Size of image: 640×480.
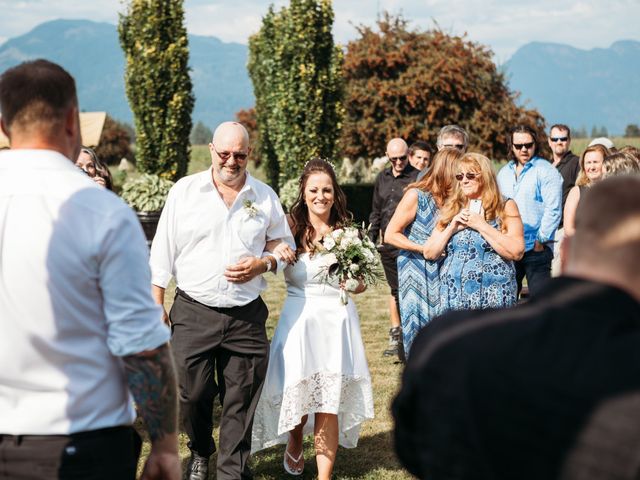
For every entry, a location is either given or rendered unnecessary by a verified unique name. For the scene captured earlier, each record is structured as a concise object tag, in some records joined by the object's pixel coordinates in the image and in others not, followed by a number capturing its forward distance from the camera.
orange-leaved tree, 35.31
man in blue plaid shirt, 8.45
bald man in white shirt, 5.75
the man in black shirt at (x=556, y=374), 1.66
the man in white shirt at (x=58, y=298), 2.67
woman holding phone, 6.01
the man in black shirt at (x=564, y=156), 11.08
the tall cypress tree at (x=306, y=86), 23.58
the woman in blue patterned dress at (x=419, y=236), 6.41
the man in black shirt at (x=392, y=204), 10.09
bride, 5.98
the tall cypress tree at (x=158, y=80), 22.27
